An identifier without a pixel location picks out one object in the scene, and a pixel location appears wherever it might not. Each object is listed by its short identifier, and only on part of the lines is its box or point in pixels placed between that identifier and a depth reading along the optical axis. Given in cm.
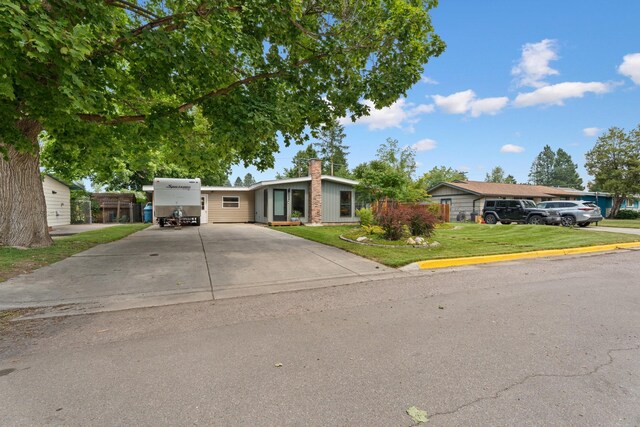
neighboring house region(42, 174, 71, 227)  1902
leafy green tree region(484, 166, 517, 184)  7281
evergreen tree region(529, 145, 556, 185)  8900
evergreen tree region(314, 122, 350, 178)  5903
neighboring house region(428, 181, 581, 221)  2462
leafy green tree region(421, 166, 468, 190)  5055
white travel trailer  1780
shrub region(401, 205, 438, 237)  1046
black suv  1803
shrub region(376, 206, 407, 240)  1018
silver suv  1711
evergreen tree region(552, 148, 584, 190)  8238
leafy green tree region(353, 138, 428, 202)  1616
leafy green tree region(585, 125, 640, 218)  2864
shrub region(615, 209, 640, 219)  2906
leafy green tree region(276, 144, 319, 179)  5246
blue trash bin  2267
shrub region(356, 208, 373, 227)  1280
